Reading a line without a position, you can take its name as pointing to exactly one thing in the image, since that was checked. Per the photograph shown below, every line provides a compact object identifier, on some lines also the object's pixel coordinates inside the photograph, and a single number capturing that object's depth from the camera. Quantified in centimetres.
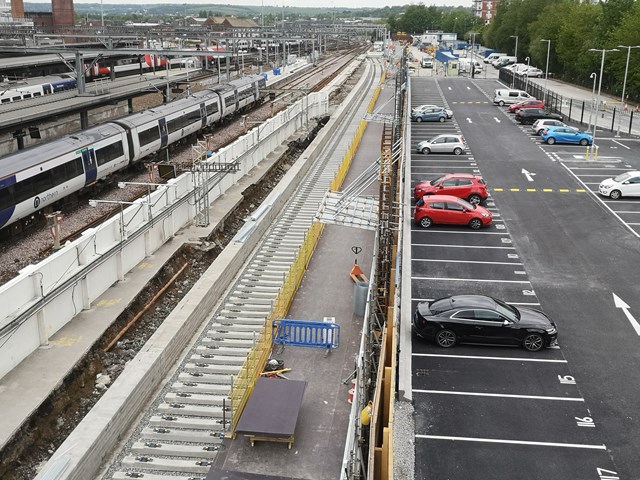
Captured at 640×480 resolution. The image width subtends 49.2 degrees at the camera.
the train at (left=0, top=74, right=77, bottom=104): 4362
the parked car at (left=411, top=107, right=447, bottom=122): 5012
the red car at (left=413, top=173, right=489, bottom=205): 2894
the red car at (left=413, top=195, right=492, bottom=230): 2612
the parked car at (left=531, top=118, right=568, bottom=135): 4425
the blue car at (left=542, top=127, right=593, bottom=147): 4191
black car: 1695
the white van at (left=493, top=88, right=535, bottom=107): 5916
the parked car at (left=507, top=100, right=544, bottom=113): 5425
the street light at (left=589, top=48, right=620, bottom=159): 3845
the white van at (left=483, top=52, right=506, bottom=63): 11219
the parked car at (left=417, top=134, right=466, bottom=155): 3891
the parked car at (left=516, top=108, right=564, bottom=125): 4916
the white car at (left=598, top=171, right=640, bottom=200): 3017
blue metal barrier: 1623
